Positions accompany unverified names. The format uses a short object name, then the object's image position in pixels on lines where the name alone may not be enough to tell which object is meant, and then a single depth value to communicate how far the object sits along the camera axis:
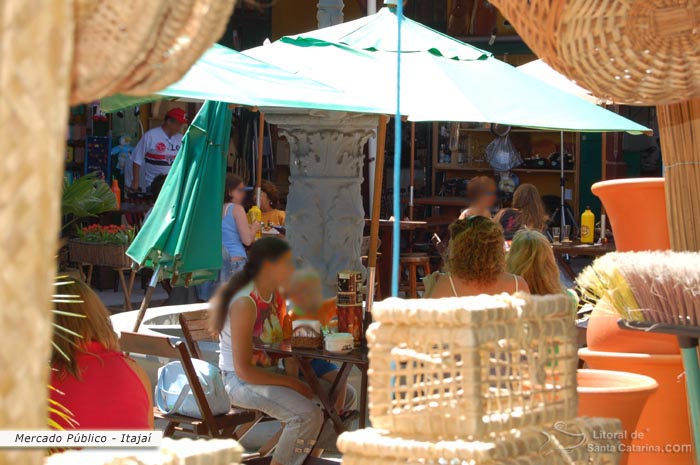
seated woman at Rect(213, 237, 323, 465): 9.16
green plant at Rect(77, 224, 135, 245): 18.54
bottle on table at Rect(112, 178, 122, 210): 21.92
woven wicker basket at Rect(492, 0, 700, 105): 4.36
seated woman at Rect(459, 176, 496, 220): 16.59
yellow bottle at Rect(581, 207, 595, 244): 19.64
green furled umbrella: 12.86
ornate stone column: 13.48
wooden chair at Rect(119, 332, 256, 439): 9.05
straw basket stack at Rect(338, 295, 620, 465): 4.05
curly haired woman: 9.12
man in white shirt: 23.14
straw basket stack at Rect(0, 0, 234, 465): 1.56
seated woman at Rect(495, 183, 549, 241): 16.47
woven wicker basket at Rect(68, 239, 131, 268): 18.37
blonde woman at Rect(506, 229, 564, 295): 10.34
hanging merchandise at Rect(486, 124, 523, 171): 28.56
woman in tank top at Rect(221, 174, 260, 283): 17.12
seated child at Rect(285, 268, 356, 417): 10.11
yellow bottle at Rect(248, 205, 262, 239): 17.92
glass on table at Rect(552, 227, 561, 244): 19.45
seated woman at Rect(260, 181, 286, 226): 19.12
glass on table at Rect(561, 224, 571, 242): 19.69
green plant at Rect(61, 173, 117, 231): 18.78
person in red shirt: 5.98
